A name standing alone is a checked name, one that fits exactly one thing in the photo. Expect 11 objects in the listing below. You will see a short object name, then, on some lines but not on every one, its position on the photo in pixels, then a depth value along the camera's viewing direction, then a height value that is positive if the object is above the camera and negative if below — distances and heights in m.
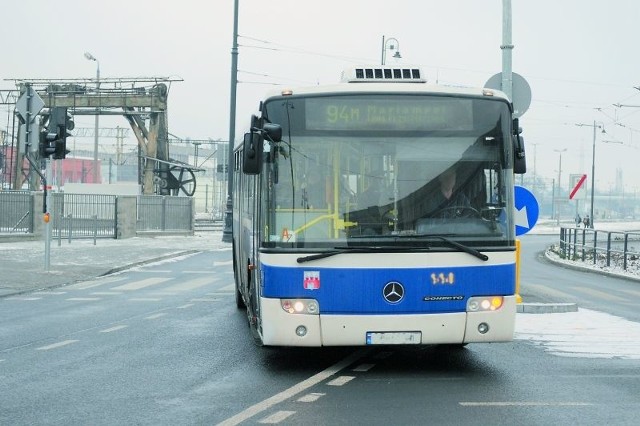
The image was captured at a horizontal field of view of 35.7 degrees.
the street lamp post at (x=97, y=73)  54.32 +7.03
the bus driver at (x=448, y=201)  8.98 -0.01
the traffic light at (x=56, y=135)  21.09 +1.27
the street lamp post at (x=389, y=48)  37.48 +6.06
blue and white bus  8.85 -0.16
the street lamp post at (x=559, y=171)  99.65 +3.15
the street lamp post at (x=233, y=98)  36.81 +3.66
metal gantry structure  45.50 +4.09
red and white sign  31.42 +0.56
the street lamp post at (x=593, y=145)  63.56 +3.93
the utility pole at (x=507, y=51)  14.64 +2.31
